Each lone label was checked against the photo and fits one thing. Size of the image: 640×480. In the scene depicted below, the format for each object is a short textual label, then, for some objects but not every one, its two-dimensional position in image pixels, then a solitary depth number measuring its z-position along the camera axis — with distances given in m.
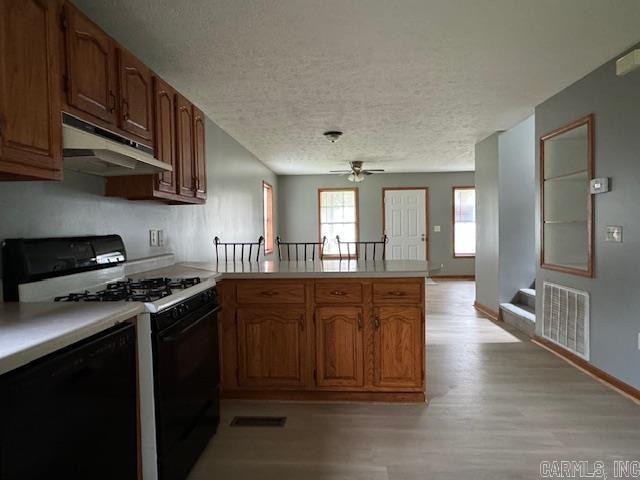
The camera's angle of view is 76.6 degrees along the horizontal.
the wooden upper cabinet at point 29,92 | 1.34
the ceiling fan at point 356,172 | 6.50
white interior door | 8.65
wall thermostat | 2.94
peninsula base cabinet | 2.60
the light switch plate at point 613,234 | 2.83
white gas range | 1.64
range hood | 1.65
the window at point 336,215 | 8.79
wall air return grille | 3.25
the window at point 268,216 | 7.07
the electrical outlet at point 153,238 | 2.95
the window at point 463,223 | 8.62
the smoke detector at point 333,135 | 4.66
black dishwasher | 1.01
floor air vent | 2.43
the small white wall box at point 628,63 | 2.38
